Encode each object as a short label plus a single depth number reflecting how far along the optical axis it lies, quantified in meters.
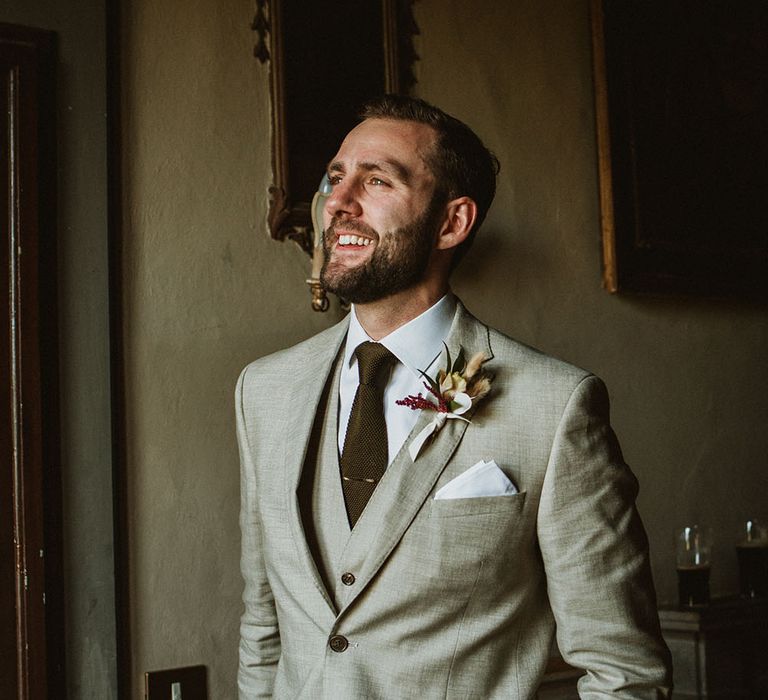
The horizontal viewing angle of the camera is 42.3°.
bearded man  1.66
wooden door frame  2.03
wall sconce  2.30
